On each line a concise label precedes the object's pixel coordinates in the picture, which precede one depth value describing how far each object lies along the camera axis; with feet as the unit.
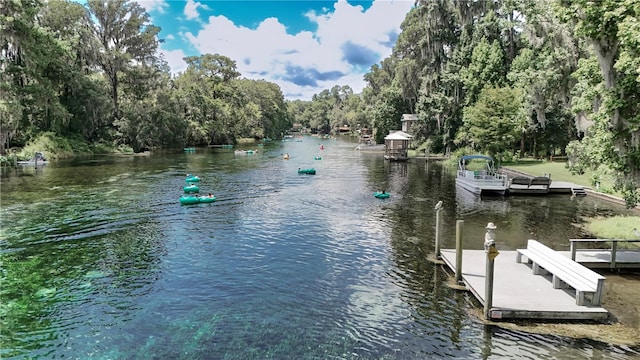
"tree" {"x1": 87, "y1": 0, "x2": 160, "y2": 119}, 227.81
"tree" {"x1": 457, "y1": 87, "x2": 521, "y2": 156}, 146.20
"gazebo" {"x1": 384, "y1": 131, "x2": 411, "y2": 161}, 195.31
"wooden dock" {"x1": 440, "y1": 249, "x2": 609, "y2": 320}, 38.04
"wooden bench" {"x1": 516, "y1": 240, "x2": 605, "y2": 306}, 38.60
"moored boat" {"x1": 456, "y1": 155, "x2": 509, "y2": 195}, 106.63
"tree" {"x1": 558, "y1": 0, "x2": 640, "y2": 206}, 43.88
